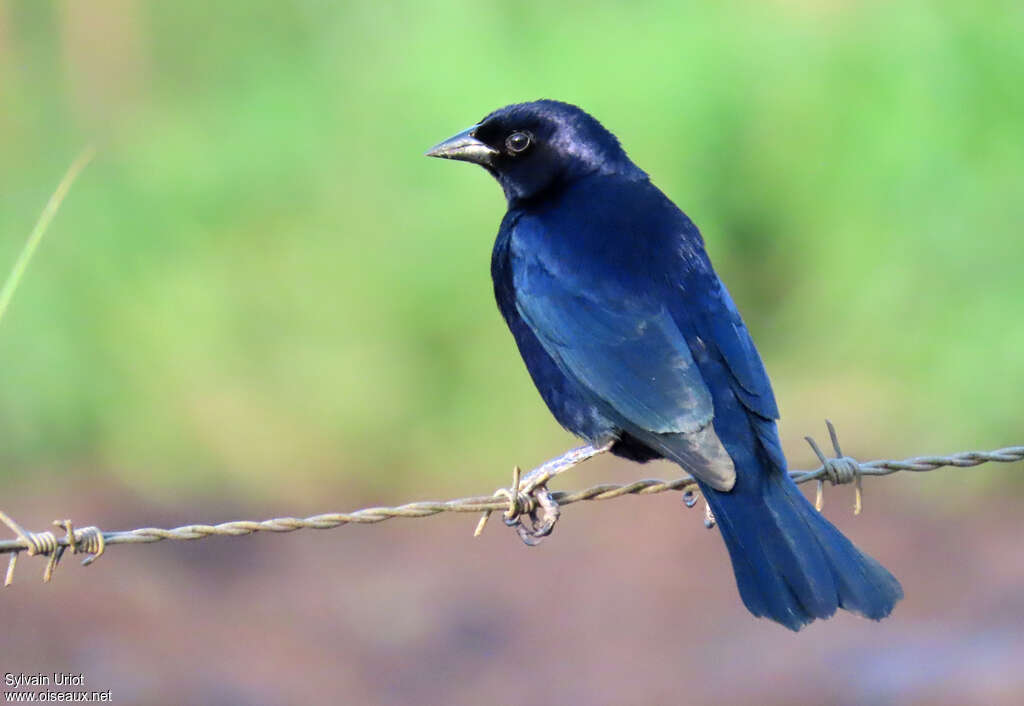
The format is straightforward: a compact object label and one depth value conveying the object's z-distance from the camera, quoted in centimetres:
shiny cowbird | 786
